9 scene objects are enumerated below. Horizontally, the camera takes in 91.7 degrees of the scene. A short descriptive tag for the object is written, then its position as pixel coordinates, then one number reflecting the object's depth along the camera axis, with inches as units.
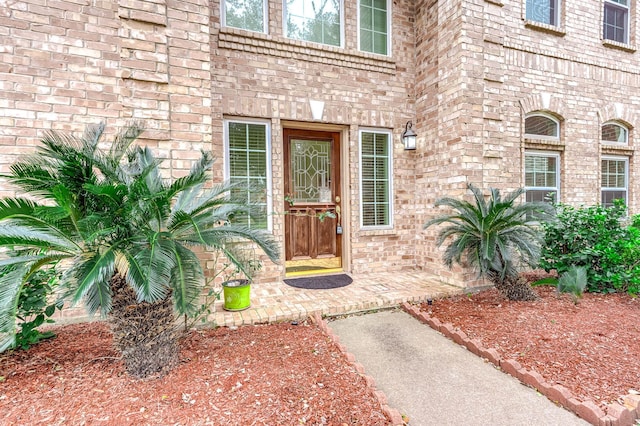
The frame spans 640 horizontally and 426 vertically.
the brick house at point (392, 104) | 160.9
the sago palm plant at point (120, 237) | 66.6
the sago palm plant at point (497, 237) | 131.7
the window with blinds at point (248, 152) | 164.7
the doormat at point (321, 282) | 163.9
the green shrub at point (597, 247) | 146.9
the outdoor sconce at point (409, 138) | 188.5
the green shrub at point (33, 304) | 86.3
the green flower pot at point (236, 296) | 128.5
